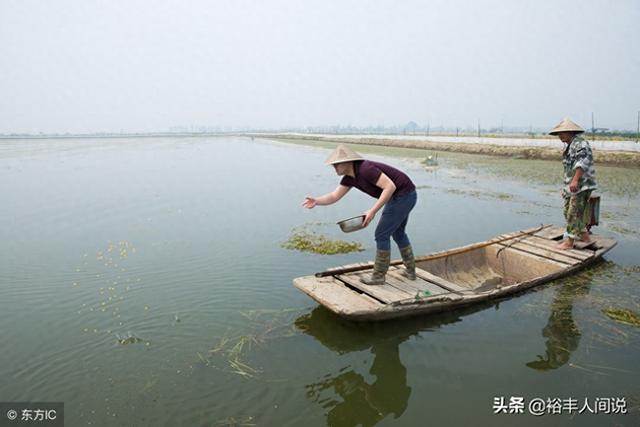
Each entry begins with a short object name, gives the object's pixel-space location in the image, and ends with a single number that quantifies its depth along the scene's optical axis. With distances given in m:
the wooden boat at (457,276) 4.90
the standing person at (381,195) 4.98
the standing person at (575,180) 6.96
